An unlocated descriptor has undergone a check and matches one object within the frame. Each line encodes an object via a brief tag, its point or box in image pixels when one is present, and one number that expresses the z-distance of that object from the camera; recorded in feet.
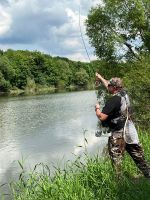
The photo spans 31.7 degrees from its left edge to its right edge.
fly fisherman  15.97
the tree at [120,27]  52.32
